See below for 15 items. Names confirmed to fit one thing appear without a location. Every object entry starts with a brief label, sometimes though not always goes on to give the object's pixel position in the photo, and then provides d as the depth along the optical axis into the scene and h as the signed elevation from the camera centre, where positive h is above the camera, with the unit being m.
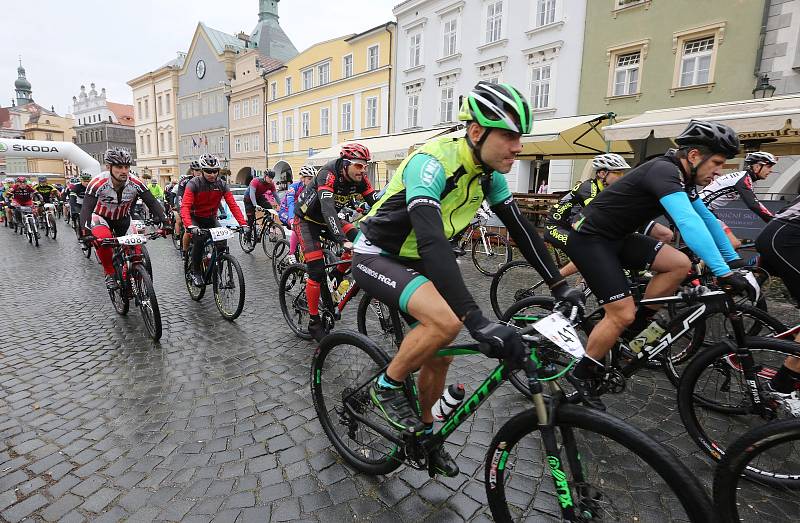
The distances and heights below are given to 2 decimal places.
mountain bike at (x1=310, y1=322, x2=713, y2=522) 1.54 -1.12
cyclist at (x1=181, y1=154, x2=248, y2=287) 5.97 -0.25
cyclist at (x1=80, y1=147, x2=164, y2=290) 5.47 -0.26
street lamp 11.98 +3.09
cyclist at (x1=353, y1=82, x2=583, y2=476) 1.86 -0.25
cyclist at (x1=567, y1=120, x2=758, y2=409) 2.80 -0.28
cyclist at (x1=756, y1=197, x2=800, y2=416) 2.90 -0.32
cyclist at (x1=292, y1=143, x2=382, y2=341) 4.56 -0.23
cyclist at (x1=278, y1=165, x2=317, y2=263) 9.95 -0.19
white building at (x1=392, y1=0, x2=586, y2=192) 17.45 +6.20
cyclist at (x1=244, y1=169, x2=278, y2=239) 10.89 -0.19
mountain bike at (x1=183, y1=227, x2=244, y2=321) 5.60 -1.16
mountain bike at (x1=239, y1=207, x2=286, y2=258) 11.37 -1.31
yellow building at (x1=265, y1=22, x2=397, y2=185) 26.30 +6.32
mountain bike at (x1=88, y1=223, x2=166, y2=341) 4.84 -1.16
